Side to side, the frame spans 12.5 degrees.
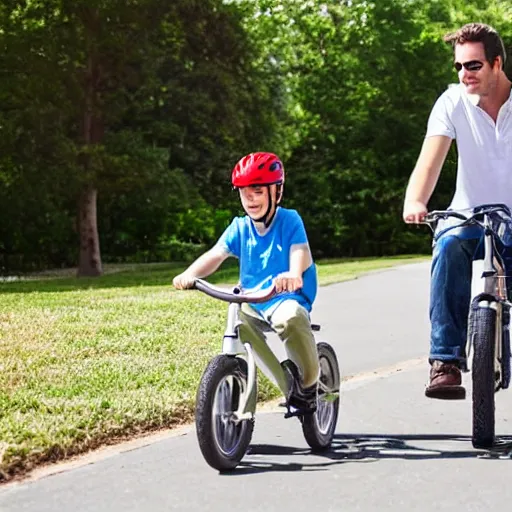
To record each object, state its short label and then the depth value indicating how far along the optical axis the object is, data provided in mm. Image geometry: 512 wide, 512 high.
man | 10641
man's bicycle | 10461
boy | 10578
